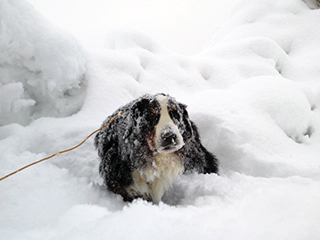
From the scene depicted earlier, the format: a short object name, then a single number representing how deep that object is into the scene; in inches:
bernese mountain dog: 54.4
